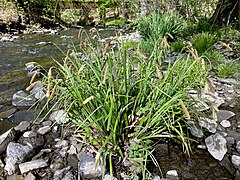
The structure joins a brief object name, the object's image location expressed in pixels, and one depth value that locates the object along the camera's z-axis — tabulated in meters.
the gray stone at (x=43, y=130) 1.78
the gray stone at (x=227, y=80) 2.64
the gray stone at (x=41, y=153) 1.53
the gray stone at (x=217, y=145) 1.54
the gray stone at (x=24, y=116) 2.05
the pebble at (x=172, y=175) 1.38
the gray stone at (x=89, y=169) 1.36
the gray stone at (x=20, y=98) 2.38
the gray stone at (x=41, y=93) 2.48
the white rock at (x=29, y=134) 1.73
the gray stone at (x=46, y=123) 1.90
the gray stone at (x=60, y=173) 1.37
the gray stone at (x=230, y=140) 1.65
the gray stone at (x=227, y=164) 1.44
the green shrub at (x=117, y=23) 10.57
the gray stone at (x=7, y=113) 2.16
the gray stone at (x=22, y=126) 1.81
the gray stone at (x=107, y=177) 1.32
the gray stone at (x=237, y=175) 1.38
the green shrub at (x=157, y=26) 4.11
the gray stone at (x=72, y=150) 1.55
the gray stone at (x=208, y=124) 1.78
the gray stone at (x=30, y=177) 1.36
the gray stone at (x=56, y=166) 1.44
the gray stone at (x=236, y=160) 1.46
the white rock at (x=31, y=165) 1.42
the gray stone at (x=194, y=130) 1.70
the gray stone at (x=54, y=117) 1.88
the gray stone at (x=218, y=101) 2.17
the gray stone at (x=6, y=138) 1.57
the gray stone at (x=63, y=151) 1.54
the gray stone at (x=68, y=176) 1.35
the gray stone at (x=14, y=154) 1.43
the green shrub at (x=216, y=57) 3.30
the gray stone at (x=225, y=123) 1.84
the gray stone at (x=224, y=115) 1.93
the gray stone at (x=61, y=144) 1.63
